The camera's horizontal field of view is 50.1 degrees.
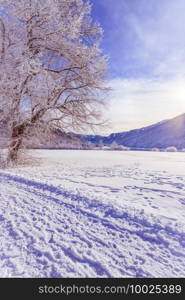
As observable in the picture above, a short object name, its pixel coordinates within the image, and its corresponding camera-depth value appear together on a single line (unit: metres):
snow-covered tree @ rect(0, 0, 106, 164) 9.61
